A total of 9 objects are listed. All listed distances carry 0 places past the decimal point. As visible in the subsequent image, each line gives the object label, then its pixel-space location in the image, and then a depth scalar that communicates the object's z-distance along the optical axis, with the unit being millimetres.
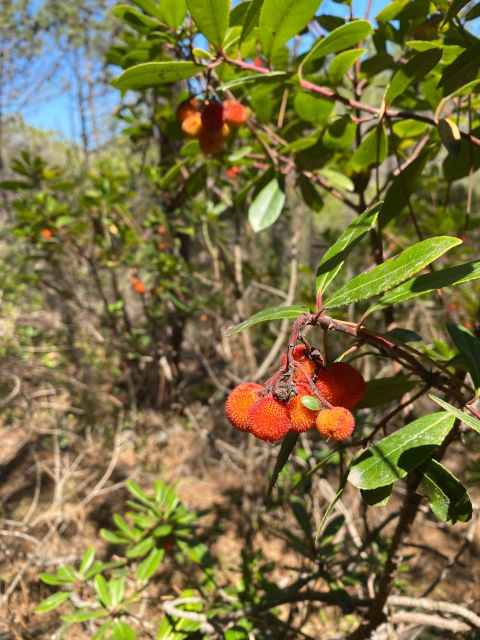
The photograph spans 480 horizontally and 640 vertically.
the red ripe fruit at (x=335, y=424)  198
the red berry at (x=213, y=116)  336
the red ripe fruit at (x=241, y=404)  220
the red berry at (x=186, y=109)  363
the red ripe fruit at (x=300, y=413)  212
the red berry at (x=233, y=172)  721
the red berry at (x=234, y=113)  355
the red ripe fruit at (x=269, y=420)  205
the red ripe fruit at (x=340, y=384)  212
